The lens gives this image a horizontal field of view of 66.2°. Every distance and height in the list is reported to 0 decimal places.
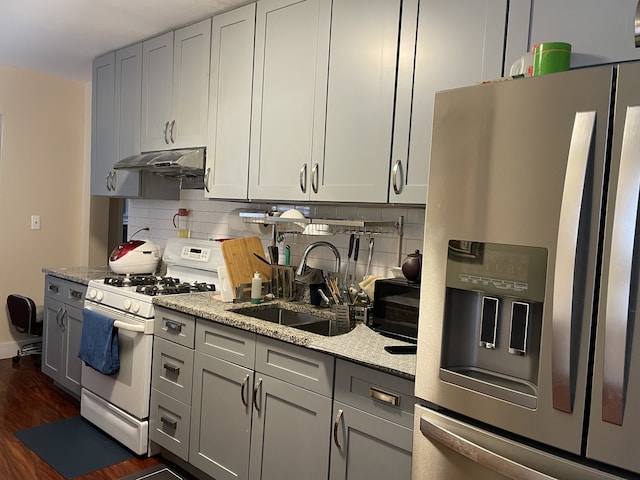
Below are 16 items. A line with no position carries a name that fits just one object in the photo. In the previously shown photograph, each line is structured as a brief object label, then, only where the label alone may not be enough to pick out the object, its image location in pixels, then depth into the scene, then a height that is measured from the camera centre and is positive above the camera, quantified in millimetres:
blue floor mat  2596 -1379
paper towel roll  3059 -78
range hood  2824 +272
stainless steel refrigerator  1035 -125
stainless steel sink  2371 -520
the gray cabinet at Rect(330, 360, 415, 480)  1622 -706
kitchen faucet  2356 -177
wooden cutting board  2625 -261
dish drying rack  2267 -29
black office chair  4039 -954
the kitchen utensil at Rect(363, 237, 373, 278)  2508 -193
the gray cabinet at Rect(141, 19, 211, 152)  2904 +755
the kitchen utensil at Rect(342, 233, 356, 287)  2542 -177
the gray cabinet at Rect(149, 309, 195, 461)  2457 -891
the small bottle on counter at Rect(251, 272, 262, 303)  2584 -395
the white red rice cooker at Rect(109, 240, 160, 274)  3346 -352
